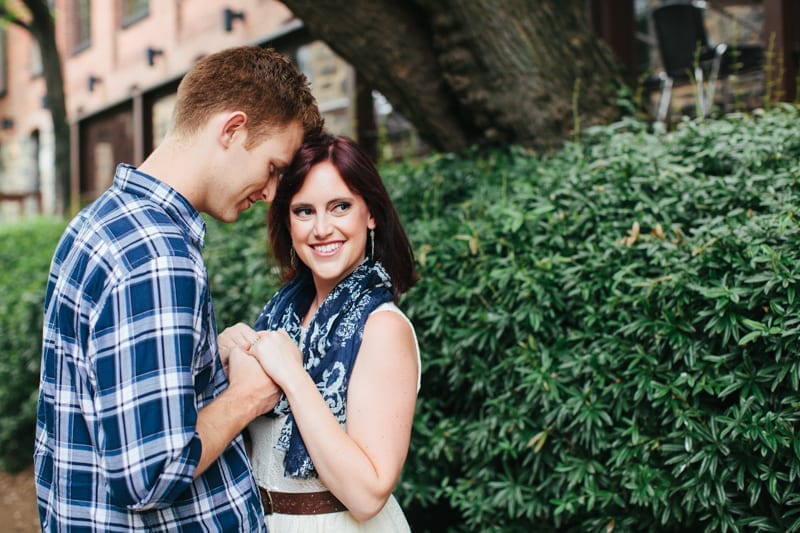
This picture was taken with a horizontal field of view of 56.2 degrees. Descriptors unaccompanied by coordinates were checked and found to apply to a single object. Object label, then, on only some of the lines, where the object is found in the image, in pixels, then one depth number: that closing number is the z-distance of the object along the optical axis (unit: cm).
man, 147
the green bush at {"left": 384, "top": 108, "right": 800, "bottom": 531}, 238
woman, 178
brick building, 1022
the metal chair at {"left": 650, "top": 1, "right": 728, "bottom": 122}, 664
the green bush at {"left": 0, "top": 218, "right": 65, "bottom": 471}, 622
